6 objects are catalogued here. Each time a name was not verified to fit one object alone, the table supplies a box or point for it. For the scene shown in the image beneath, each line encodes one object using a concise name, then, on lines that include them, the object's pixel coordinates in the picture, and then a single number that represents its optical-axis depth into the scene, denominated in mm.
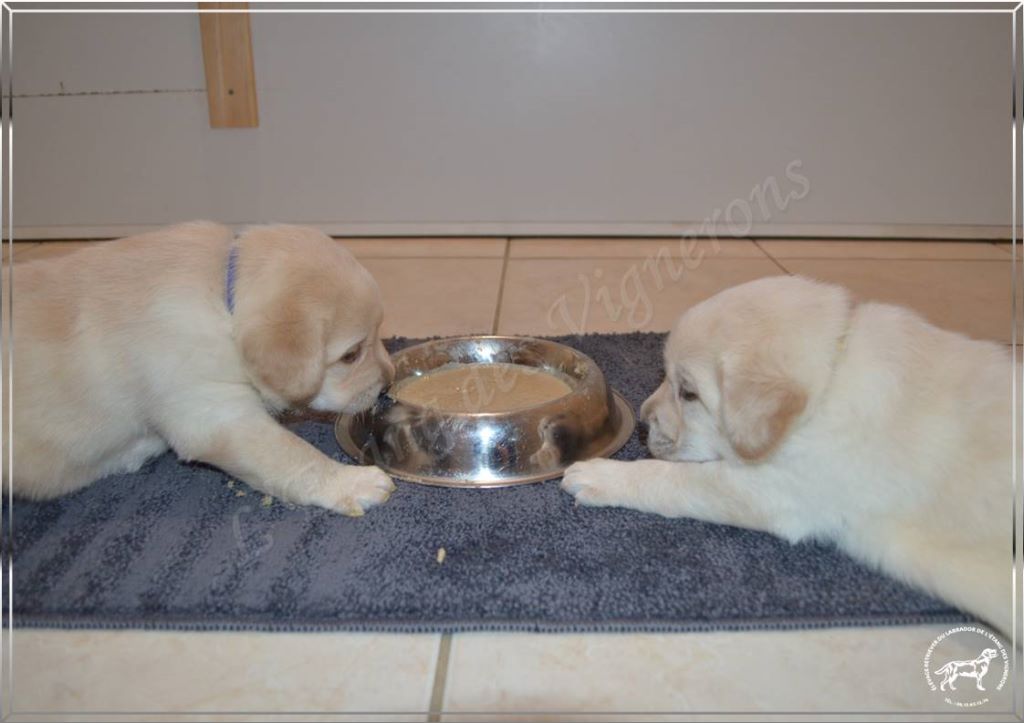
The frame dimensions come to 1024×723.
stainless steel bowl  796
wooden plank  1298
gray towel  625
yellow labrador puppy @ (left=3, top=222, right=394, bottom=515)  730
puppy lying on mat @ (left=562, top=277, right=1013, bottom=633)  624
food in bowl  862
